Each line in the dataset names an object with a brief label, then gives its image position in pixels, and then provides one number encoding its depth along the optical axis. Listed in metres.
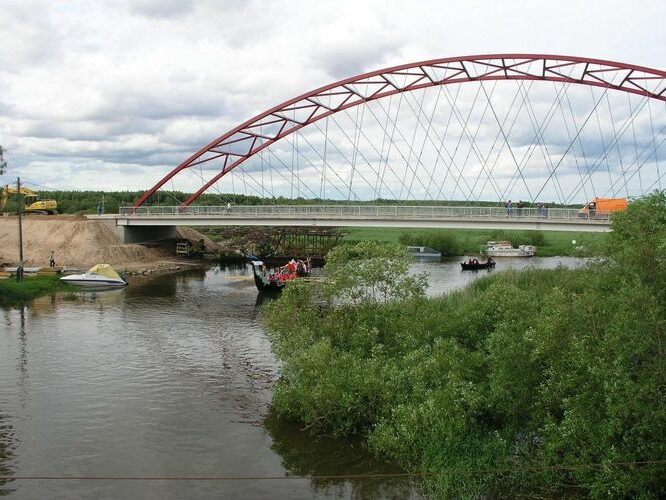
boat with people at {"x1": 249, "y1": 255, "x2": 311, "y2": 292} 46.09
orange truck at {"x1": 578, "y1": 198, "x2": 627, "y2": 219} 40.78
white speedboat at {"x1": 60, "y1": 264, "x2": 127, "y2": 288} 46.38
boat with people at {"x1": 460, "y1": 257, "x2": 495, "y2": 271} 62.88
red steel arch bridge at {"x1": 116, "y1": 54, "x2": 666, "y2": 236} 43.00
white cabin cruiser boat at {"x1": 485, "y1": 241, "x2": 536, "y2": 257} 77.62
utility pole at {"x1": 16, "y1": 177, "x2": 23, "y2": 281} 44.30
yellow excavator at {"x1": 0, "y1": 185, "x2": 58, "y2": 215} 69.75
